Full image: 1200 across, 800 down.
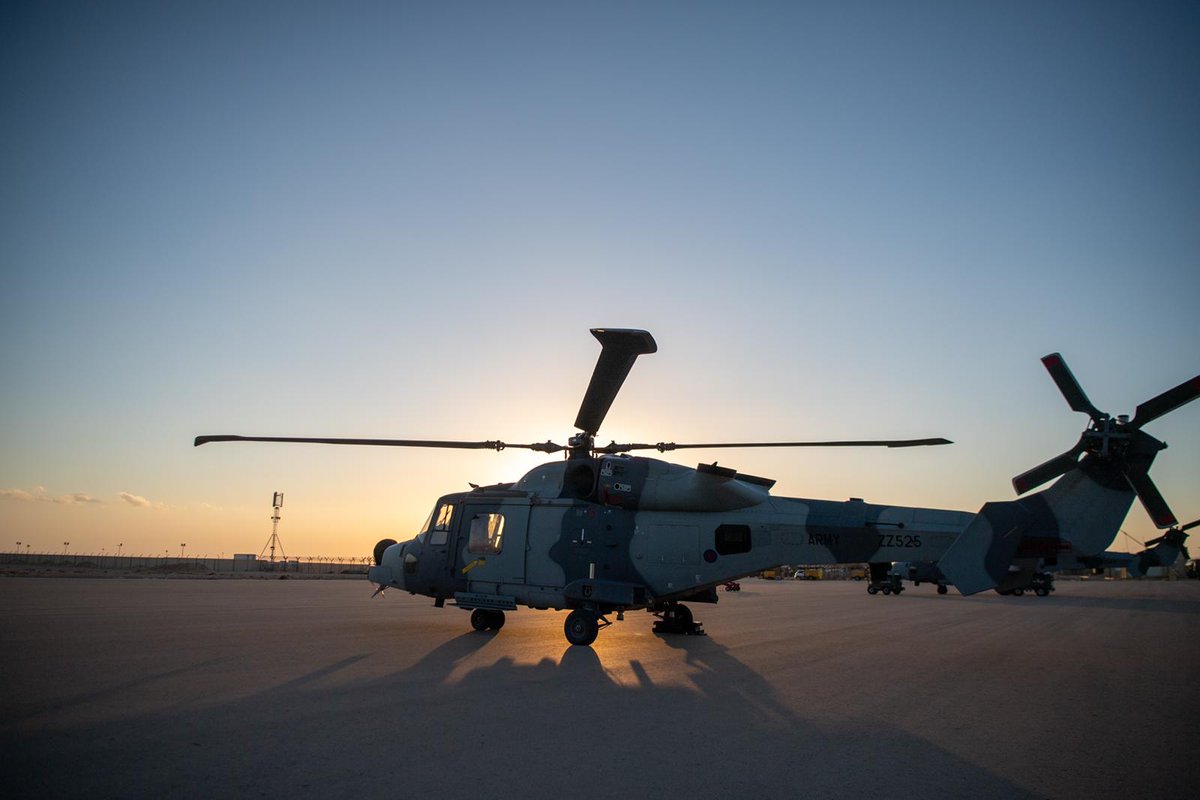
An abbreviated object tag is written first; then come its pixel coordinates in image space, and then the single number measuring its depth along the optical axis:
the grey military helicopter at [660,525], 12.38
